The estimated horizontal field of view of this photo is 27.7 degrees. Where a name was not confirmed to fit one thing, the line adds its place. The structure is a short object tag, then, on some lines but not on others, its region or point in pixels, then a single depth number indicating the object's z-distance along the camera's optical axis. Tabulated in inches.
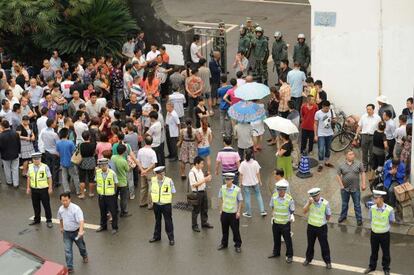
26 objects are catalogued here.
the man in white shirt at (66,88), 841.5
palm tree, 997.8
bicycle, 781.3
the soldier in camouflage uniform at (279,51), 940.6
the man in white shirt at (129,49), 997.2
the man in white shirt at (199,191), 622.5
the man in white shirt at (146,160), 669.3
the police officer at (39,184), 641.6
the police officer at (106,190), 623.2
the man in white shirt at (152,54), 944.3
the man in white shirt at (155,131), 717.9
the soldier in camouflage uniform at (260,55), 936.3
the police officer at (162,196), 602.2
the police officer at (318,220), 562.6
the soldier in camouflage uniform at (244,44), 945.5
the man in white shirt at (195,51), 961.5
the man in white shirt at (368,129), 711.7
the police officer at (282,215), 570.3
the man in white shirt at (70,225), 569.6
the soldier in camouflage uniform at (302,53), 916.5
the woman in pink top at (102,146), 686.5
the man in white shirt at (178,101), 802.2
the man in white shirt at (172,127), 752.3
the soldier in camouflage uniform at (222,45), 959.0
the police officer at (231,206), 587.8
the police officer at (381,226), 549.3
